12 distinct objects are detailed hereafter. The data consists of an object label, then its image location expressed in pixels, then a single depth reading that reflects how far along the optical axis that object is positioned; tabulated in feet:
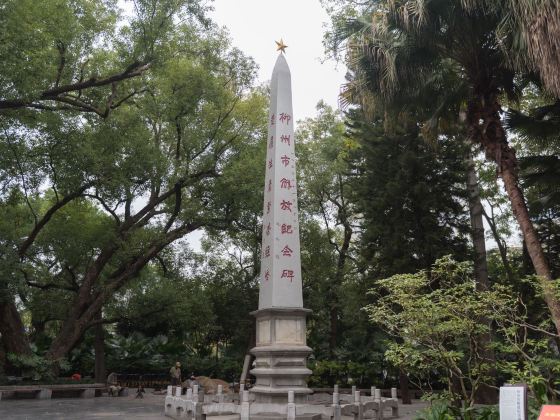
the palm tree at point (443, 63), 32.96
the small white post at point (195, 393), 34.72
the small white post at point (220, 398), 39.96
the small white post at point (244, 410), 29.60
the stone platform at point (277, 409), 31.17
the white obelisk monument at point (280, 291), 35.17
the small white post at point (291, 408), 29.99
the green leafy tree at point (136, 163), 53.93
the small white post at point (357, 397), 35.24
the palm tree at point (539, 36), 26.61
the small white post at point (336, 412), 31.73
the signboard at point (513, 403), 15.10
